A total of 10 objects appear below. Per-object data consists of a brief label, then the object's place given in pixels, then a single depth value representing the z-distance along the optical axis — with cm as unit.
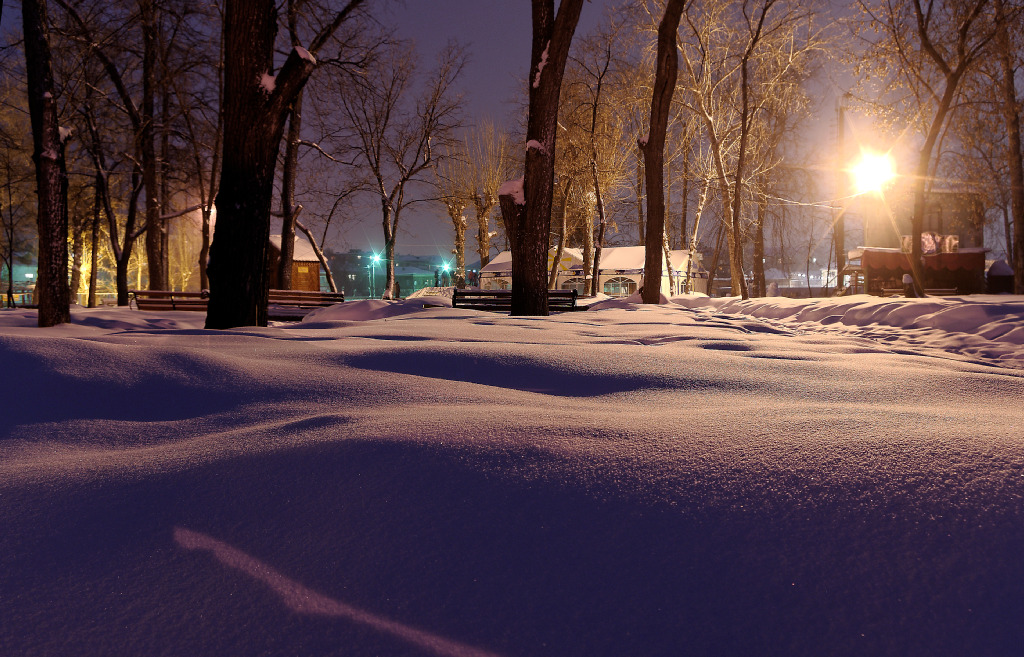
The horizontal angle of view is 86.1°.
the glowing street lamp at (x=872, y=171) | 1709
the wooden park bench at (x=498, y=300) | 1108
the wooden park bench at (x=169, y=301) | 1169
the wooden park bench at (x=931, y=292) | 1996
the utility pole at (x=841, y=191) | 2198
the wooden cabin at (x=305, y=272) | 3022
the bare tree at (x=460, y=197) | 3069
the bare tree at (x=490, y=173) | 2973
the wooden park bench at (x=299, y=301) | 1285
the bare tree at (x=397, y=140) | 1992
